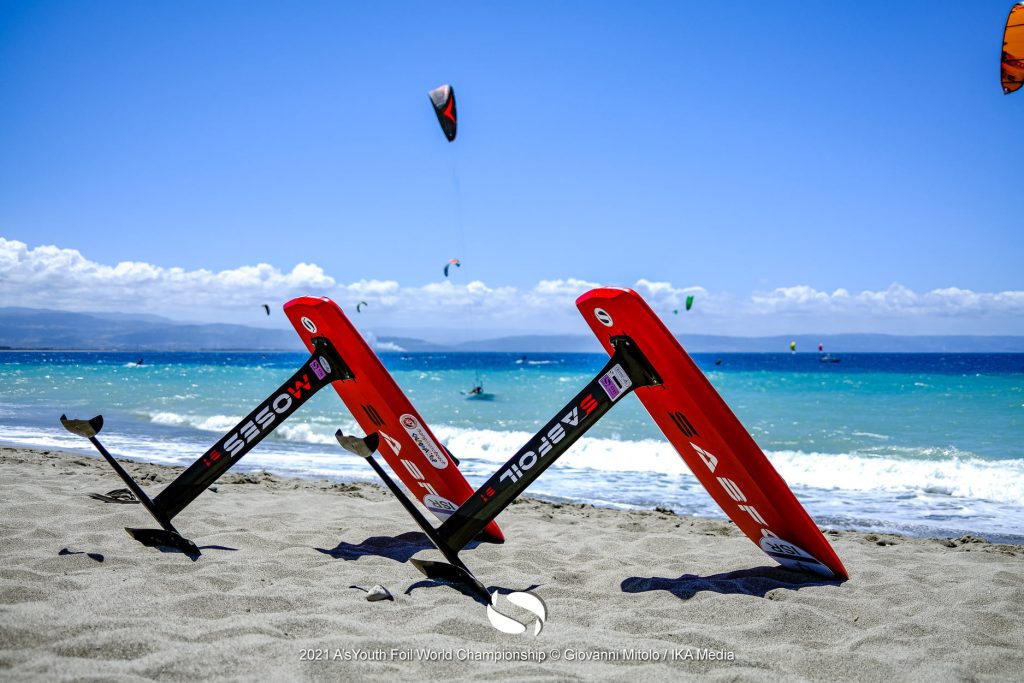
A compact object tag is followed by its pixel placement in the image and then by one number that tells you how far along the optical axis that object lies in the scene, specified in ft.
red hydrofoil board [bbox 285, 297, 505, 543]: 14.46
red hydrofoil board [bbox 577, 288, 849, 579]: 11.51
